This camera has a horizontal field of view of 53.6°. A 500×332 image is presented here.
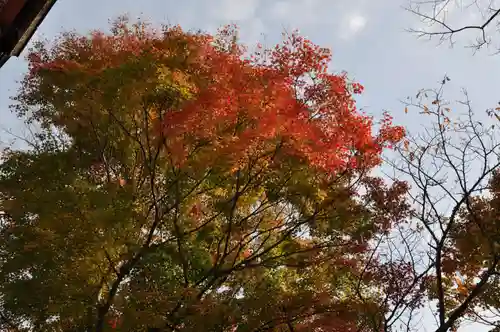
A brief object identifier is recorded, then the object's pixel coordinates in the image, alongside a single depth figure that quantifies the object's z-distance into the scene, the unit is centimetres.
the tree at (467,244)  818
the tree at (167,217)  868
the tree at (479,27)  497
